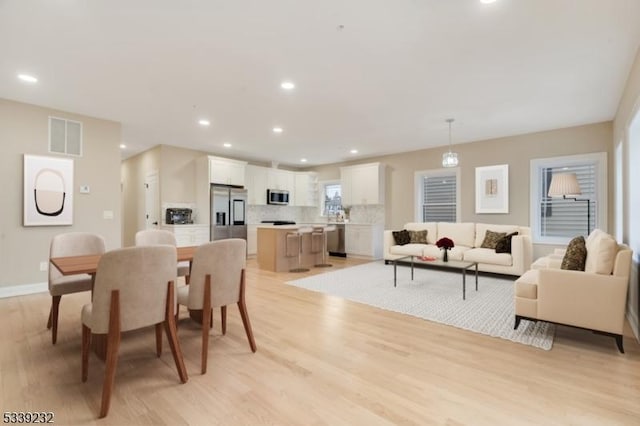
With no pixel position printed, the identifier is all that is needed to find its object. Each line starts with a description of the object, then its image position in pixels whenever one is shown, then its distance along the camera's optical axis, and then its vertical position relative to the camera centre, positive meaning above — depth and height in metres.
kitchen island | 5.76 -0.71
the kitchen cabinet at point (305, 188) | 8.92 +0.76
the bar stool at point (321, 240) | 6.37 -0.58
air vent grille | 4.34 +1.13
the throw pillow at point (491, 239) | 5.37 -0.45
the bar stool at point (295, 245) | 5.84 -0.63
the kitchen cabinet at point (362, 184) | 7.46 +0.77
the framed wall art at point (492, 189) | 5.81 +0.50
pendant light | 4.65 +0.85
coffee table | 4.06 -0.71
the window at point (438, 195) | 6.64 +0.42
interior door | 6.60 +0.27
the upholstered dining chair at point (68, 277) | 2.60 -0.47
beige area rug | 2.91 -1.10
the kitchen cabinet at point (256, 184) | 7.73 +0.76
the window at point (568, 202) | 4.91 +0.22
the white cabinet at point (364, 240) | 7.33 -0.67
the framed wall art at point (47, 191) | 4.12 +0.31
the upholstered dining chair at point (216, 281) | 2.17 -0.52
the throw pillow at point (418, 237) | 6.27 -0.49
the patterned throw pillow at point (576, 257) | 2.81 -0.41
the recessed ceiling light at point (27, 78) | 3.30 +1.51
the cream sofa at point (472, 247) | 4.89 -0.63
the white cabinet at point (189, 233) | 6.29 -0.44
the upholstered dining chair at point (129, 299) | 1.73 -0.53
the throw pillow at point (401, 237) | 6.28 -0.49
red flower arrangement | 4.47 -0.45
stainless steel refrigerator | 6.80 +0.03
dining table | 2.06 -0.39
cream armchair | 2.40 -0.68
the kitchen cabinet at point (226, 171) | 6.80 +0.99
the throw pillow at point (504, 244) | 5.12 -0.52
